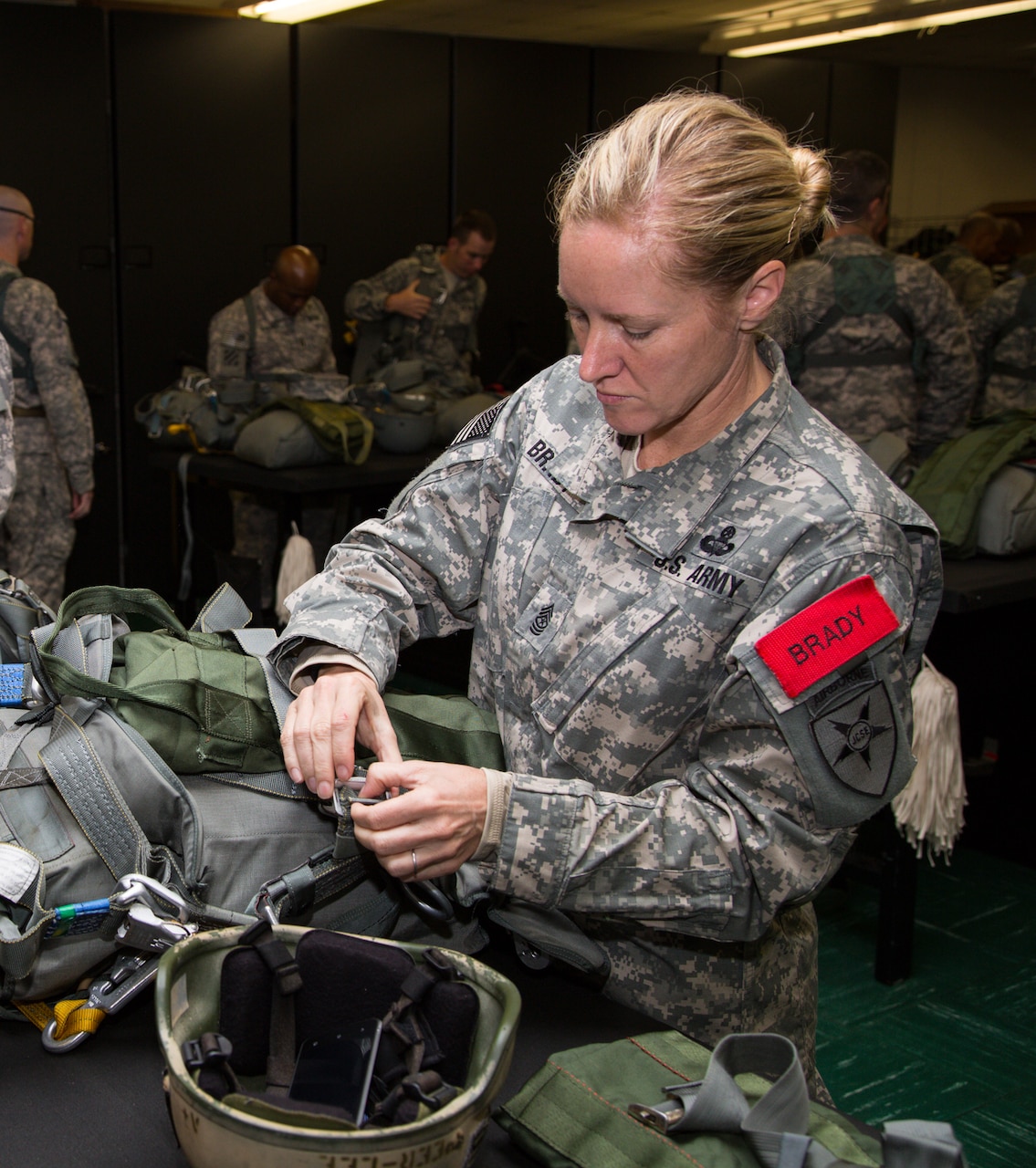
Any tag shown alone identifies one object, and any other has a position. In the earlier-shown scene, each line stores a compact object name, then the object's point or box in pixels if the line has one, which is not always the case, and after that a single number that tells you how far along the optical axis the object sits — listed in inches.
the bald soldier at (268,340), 199.0
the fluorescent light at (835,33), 244.2
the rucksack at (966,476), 110.7
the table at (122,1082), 34.0
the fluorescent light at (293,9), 225.5
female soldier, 38.4
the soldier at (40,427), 159.6
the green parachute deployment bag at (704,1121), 32.3
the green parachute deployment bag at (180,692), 41.6
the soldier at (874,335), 156.9
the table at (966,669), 102.4
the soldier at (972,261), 259.0
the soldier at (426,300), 228.4
